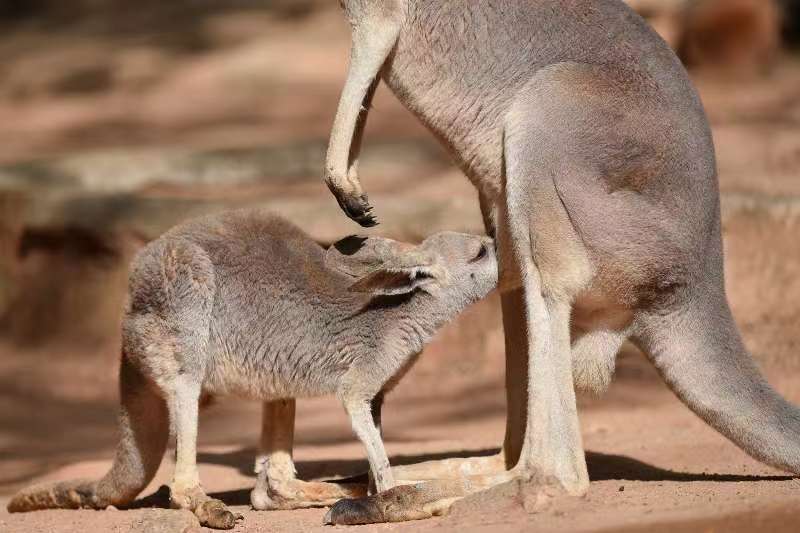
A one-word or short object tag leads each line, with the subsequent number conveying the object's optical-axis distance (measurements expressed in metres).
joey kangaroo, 9.83
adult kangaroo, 9.48
